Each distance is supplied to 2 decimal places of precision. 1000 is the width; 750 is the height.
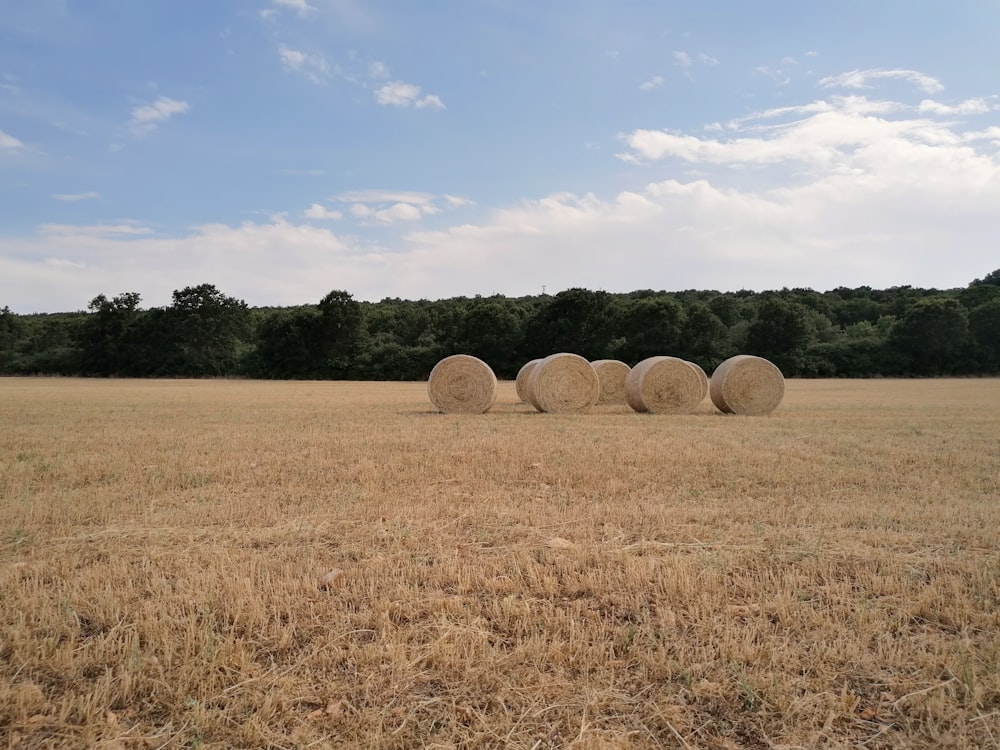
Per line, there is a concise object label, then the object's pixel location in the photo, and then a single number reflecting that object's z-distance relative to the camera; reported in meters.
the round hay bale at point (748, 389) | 17.55
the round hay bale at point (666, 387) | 17.33
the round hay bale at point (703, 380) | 17.78
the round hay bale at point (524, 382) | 20.80
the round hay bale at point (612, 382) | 20.94
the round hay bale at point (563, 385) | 17.27
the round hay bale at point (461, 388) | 17.75
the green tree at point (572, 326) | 45.06
